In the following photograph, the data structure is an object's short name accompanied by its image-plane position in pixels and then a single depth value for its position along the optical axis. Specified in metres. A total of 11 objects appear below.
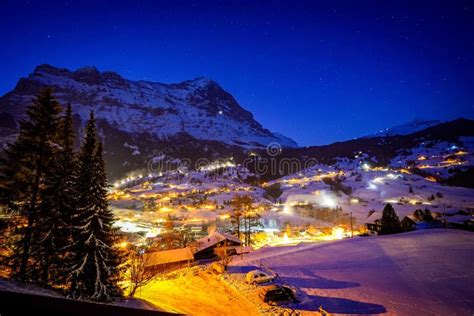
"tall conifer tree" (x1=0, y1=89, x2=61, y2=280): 16.38
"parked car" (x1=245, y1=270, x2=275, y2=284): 27.42
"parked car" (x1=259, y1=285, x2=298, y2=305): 22.41
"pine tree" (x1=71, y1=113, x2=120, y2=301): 17.00
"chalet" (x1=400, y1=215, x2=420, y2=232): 59.48
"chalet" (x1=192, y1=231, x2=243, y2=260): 47.91
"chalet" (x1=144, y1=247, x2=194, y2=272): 40.44
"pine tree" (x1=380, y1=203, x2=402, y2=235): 54.38
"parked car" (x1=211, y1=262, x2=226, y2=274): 33.28
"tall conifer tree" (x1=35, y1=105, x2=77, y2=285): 17.25
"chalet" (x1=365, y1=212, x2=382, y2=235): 66.81
